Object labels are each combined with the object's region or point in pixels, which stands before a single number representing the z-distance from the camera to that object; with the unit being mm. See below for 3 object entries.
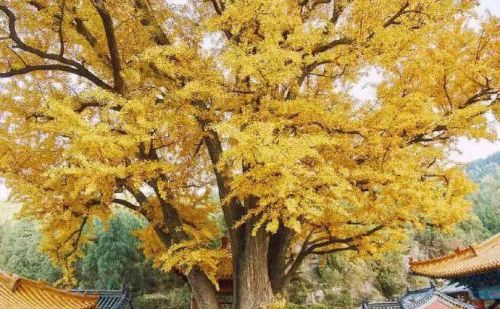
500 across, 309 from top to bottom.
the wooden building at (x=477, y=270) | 7434
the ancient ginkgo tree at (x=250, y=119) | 5254
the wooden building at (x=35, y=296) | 7586
